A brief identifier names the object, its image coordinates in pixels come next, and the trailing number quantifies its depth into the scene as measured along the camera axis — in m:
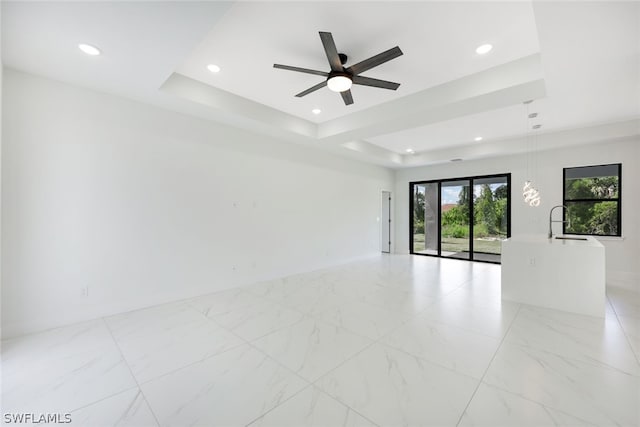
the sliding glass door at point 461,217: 6.82
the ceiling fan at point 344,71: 2.34
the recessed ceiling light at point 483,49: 2.75
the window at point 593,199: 5.26
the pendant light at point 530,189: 4.41
